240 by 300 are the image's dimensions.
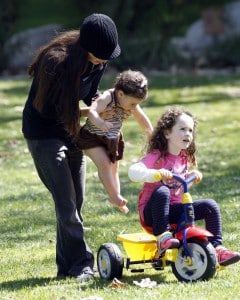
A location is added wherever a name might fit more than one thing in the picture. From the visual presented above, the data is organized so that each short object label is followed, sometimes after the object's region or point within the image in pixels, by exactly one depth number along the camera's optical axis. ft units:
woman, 36.94
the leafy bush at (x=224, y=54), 135.64
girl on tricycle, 37.96
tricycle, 37.32
